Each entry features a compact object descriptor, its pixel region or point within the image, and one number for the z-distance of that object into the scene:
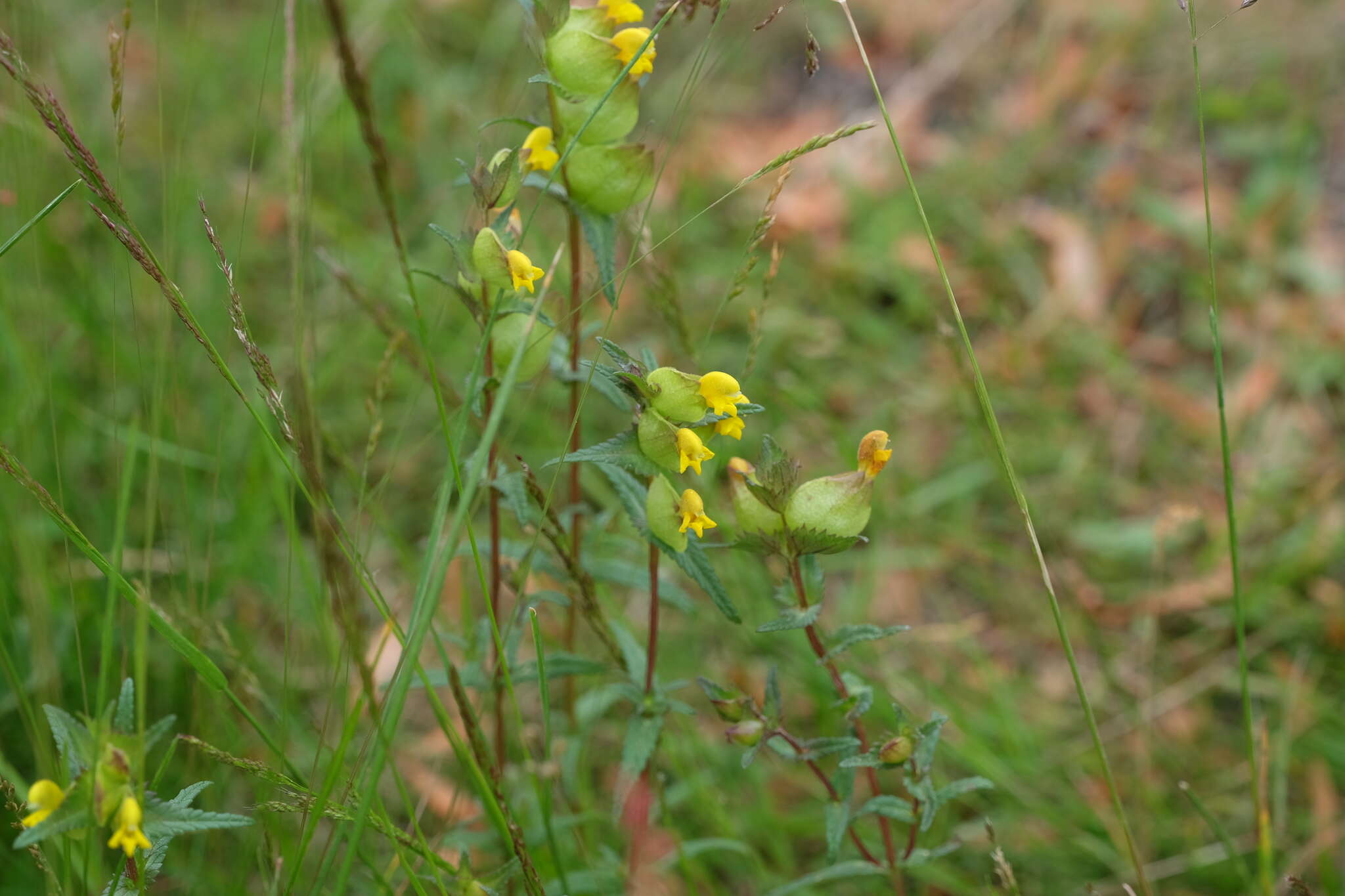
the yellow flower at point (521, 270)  0.57
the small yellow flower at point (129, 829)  0.53
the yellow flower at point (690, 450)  0.56
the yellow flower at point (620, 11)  0.58
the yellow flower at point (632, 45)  0.58
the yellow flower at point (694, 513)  0.56
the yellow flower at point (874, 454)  0.57
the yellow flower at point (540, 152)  0.59
